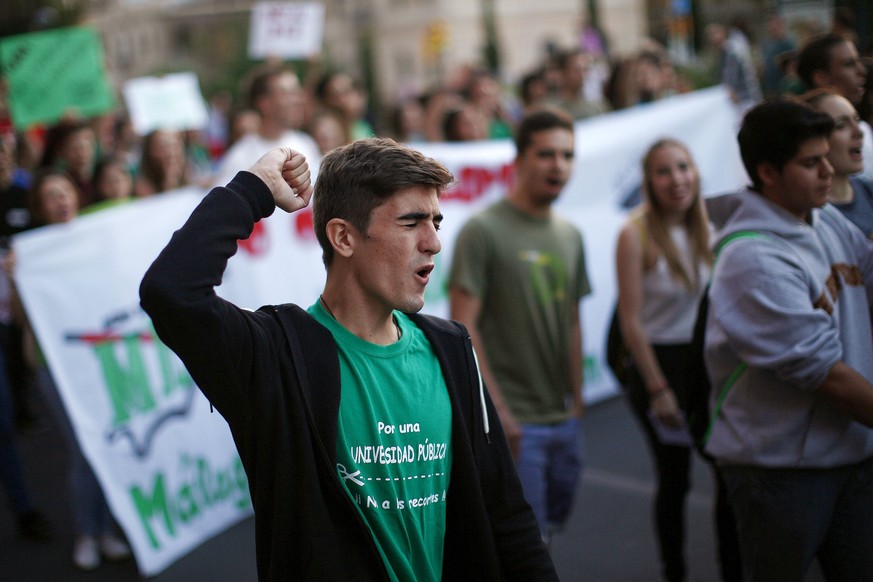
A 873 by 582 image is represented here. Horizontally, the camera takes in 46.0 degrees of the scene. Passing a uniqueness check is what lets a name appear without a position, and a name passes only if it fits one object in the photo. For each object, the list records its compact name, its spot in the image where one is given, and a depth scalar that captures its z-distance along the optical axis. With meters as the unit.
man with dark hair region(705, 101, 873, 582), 2.97
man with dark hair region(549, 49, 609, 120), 9.50
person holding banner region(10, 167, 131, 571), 5.37
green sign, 7.90
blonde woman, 4.51
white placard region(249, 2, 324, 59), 9.91
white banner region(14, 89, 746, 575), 5.35
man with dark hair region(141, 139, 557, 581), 2.15
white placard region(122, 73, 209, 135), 9.93
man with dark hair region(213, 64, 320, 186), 6.63
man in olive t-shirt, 4.45
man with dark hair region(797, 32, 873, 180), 3.53
